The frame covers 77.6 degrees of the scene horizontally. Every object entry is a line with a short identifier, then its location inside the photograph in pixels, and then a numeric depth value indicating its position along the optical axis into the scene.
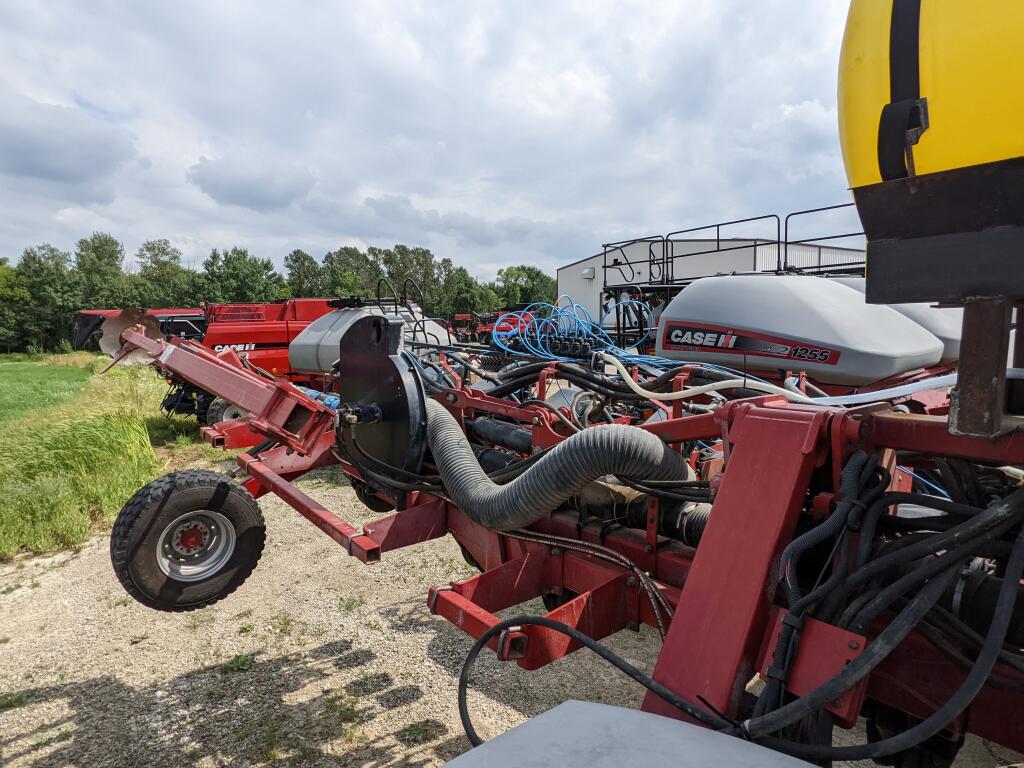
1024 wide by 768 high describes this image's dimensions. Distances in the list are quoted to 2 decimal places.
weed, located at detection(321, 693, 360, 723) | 3.06
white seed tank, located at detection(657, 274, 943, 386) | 3.20
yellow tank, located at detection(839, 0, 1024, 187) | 1.06
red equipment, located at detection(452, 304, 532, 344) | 7.98
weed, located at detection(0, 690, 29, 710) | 3.26
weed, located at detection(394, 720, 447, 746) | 2.90
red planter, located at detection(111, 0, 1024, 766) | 1.19
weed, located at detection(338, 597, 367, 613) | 4.19
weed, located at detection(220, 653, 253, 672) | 3.49
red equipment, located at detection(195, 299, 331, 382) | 10.00
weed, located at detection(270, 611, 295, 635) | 3.91
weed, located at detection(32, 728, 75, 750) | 2.98
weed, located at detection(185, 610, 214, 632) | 3.99
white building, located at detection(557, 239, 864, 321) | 8.45
